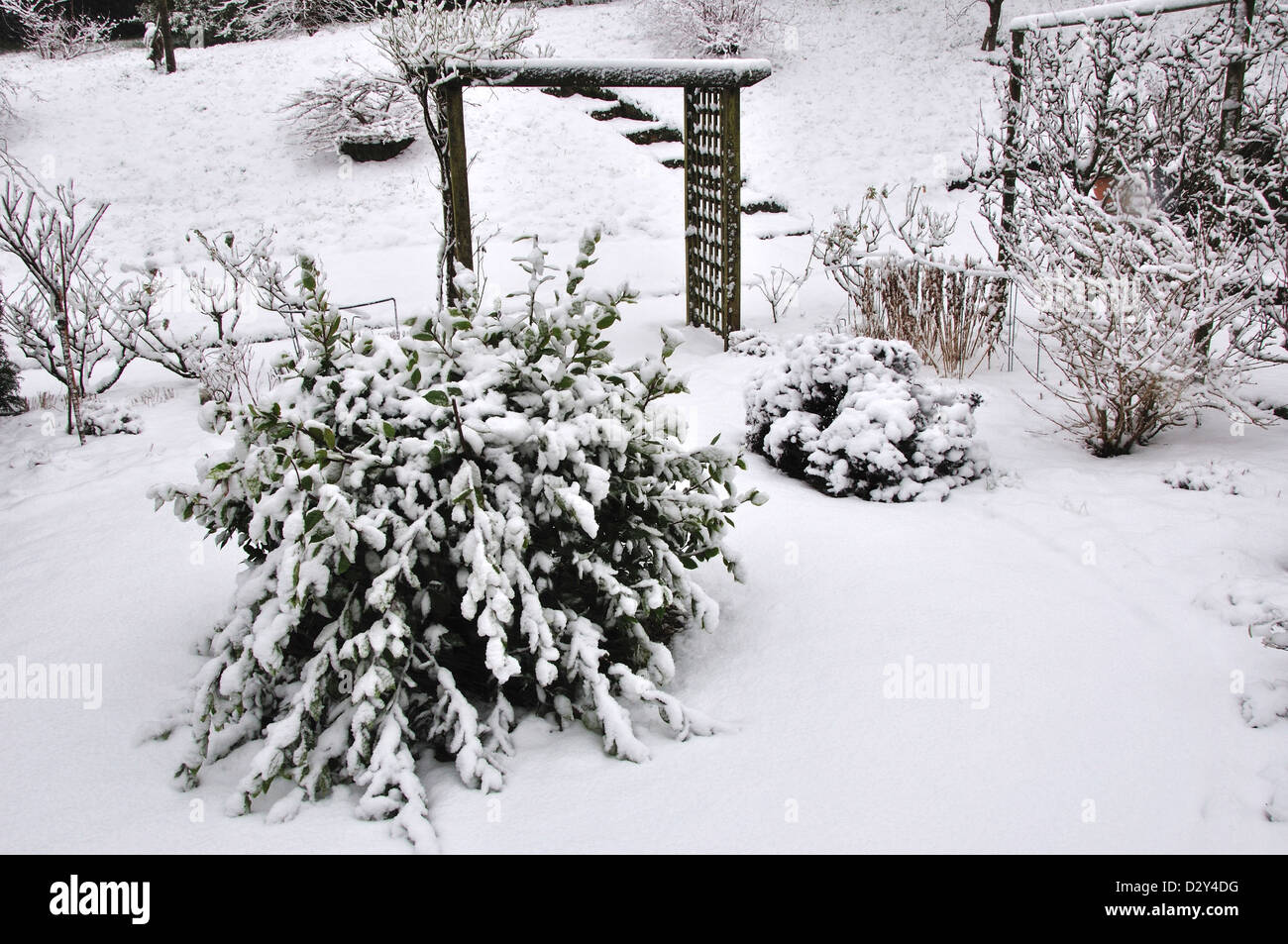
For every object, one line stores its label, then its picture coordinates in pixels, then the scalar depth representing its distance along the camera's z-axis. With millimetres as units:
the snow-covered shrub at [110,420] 6457
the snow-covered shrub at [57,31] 18469
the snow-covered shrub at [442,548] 2537
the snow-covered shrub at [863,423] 4484
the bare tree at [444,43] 7207
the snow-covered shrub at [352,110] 15539
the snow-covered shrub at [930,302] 6480
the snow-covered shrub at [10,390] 6953
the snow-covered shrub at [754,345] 7504
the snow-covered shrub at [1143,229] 4637
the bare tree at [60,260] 6129
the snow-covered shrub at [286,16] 19672
